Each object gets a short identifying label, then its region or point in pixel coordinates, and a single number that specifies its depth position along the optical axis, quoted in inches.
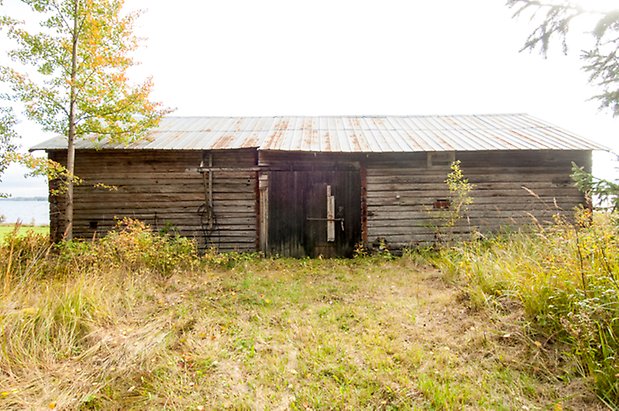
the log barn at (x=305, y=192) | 334.3
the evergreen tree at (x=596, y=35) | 139.0
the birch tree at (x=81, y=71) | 252.4
